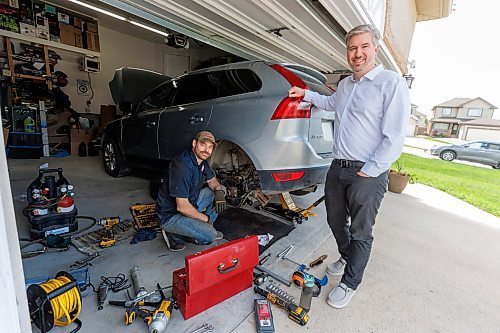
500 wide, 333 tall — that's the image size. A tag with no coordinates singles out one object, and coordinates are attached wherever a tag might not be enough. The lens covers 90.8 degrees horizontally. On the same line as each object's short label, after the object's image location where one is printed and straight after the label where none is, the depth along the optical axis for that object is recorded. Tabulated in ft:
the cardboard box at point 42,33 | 18.08
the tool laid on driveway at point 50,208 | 6.81
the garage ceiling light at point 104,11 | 14.35
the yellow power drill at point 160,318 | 4.17
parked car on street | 39.83
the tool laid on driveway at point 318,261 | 6.78
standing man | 4.70
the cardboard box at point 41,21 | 18.06
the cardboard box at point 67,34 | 19.43
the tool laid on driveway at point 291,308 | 4.80
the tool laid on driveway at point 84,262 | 5.91
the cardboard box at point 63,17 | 19.22
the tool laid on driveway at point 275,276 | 5.85
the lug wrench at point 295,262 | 6.56
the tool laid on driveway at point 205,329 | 4.46
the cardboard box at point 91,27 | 21.03
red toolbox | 4.48
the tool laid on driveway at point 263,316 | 4.50
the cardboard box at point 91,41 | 20.93
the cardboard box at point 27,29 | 17.44
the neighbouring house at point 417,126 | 122.54
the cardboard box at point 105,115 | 22.03
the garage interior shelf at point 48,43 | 16.89
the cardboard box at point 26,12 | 17.60
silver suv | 6.68
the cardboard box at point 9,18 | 16.61
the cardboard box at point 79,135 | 19.20
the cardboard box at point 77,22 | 20.23
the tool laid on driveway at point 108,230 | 6.84
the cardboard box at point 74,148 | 19.16
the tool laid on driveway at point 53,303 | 3.93
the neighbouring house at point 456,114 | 128.36
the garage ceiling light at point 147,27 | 19.95
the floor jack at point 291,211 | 8.89
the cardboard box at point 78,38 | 20.41
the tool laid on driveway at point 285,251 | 7.02
